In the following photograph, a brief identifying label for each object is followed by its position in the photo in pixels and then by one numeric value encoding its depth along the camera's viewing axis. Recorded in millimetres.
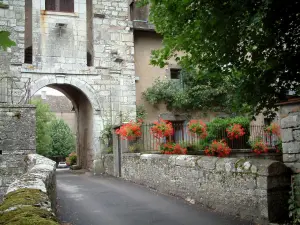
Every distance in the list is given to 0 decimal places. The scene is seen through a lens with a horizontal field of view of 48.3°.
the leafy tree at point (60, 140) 34406
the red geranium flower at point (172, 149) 9125
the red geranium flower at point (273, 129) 11398
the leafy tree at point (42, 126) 24941
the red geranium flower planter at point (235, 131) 11348
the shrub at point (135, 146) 10844
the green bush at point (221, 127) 13930
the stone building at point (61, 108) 42969
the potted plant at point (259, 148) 11188
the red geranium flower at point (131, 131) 10727
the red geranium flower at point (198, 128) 9984
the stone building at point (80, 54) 13422
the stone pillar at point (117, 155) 11773
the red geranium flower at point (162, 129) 9688
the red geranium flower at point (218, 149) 8398
